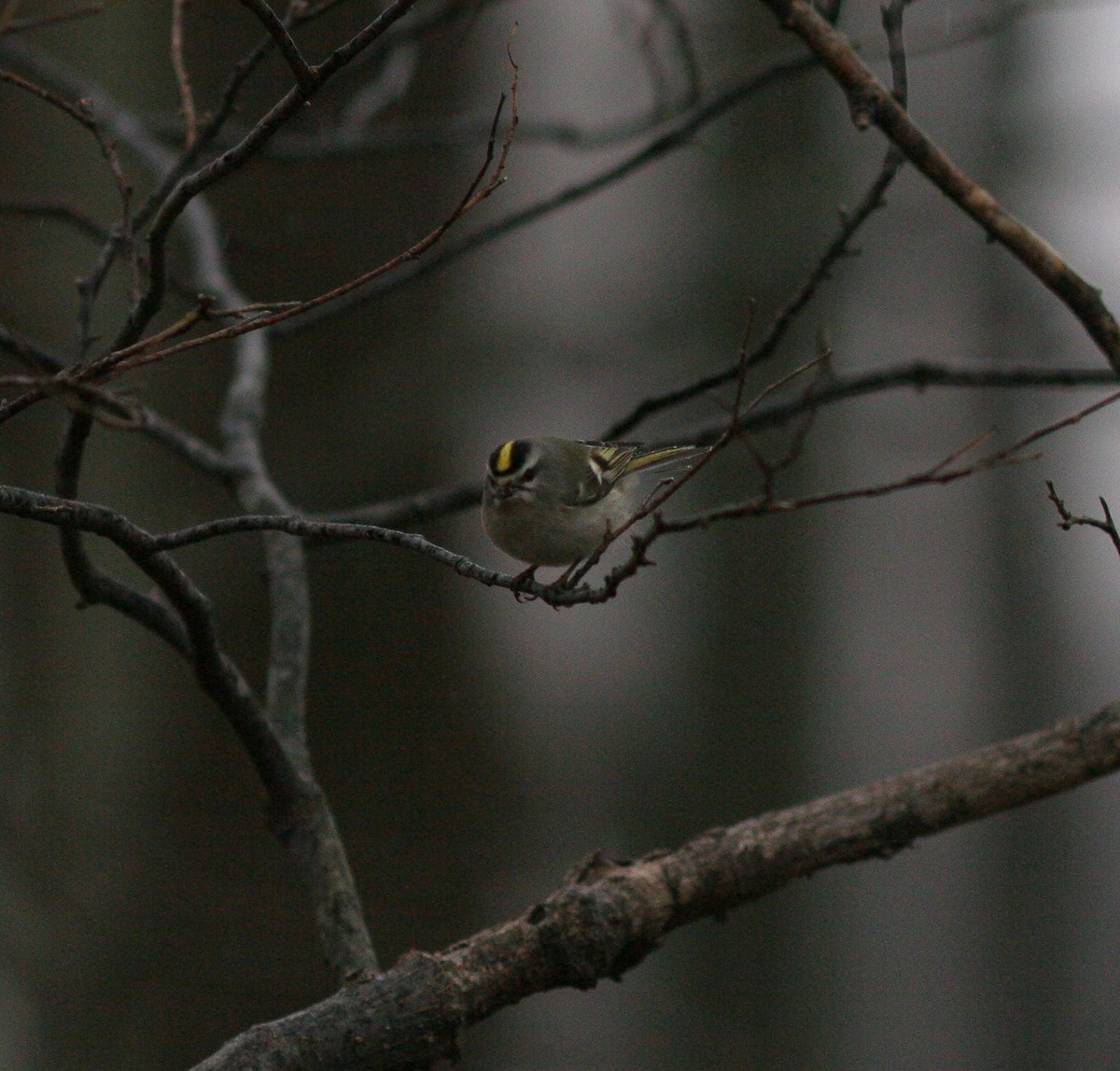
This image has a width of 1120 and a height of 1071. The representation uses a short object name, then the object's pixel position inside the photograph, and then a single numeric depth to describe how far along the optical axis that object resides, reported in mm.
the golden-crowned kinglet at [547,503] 6818
